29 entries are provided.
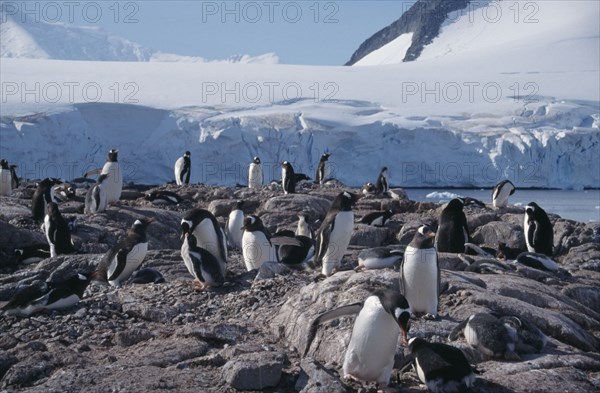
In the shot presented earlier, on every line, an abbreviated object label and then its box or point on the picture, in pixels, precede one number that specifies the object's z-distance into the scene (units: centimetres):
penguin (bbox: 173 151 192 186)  1966
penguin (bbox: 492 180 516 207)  1455
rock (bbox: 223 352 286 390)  445
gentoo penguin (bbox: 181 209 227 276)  755
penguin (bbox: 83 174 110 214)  1159
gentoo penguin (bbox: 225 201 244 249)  1082
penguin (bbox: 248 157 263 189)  1962
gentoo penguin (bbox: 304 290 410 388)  447
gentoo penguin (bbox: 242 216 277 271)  818
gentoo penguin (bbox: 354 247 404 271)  677
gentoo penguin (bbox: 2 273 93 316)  608
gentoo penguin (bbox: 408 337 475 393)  426
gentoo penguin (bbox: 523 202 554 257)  1084
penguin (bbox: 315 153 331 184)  2081
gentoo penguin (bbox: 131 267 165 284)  747
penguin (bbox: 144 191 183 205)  1395
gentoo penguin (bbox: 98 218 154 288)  746
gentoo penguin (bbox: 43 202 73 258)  934
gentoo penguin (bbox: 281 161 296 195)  1554
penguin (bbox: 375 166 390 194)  1866
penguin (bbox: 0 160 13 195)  1540
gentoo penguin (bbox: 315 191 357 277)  722
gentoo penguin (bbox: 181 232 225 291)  656
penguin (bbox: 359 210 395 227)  1211
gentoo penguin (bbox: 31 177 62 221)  1136
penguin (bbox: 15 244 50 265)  941
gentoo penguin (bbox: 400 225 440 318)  533
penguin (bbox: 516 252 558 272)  870
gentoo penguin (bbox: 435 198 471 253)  928
